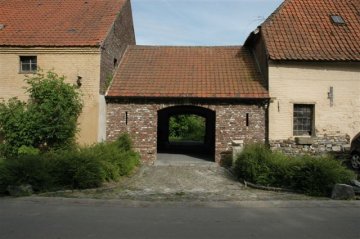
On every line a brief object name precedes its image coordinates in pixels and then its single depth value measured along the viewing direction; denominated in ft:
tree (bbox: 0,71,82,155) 47.75
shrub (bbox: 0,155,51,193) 33.78
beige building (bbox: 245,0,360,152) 51.08
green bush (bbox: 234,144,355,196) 34.71
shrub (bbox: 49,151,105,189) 35.86
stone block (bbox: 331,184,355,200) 32.30
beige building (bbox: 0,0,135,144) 50.90
